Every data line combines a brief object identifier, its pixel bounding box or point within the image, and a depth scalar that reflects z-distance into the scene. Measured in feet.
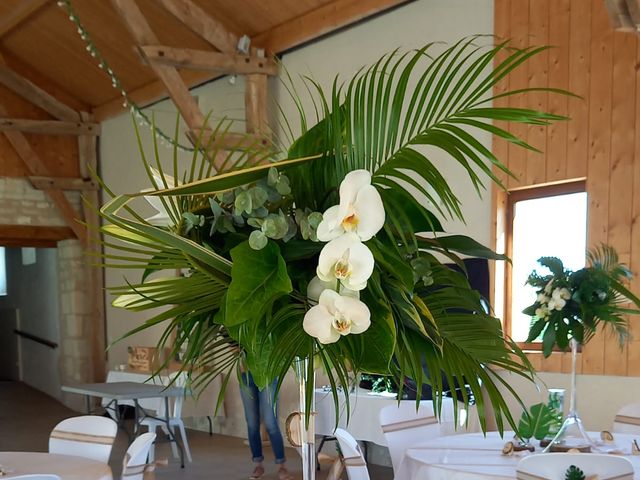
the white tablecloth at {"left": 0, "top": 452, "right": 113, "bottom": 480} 11.13
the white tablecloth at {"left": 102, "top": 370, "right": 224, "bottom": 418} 25.25
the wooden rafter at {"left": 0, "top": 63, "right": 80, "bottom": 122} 33.88
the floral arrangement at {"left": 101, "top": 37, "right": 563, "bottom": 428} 3.06
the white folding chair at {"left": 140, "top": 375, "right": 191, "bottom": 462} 23.20
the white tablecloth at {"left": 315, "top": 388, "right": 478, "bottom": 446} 18.25
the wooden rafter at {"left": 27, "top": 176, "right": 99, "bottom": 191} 34.99
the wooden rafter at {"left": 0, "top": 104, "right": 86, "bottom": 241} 34.56
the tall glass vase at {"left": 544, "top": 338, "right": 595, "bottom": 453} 11.23
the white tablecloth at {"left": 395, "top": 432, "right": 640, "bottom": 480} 10.19
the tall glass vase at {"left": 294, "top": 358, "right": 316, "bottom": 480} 3.45
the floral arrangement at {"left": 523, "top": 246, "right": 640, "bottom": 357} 11.65
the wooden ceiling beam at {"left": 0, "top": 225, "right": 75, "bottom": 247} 34.99
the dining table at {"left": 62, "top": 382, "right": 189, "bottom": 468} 22.18
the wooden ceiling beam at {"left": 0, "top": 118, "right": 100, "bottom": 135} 34.01
